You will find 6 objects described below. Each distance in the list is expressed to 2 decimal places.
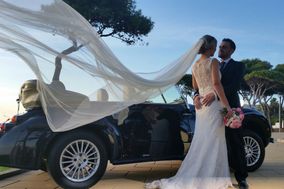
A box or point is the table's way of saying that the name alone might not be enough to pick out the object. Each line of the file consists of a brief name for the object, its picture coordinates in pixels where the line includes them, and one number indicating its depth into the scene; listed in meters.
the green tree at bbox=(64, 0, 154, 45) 11.41
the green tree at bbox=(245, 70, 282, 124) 28.93
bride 3.29
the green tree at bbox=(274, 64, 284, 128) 29.40
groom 3.20
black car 3.36
